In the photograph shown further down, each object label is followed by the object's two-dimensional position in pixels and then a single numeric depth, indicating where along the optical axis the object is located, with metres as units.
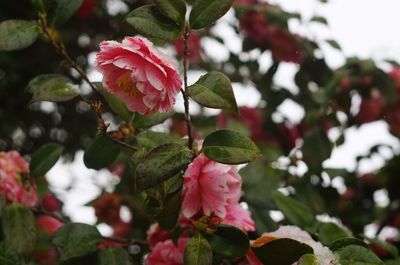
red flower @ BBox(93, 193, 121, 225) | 1.58
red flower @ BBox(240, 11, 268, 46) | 1.93
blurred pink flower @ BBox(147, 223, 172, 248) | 1.36
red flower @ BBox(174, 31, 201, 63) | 2.26
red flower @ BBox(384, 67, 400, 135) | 2.09
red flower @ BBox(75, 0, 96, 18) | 1.93
